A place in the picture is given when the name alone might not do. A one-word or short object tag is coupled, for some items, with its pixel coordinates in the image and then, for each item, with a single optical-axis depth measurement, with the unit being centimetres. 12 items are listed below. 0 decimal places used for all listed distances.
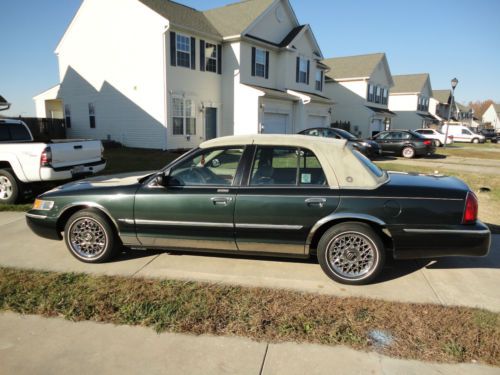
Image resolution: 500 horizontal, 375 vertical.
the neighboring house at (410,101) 4881
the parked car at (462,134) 4069
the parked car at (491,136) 4568
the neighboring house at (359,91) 3678
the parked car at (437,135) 3005
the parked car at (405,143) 1936
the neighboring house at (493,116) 9998
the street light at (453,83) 2719
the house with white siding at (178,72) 1844
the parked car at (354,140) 1714
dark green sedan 392
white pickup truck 718
